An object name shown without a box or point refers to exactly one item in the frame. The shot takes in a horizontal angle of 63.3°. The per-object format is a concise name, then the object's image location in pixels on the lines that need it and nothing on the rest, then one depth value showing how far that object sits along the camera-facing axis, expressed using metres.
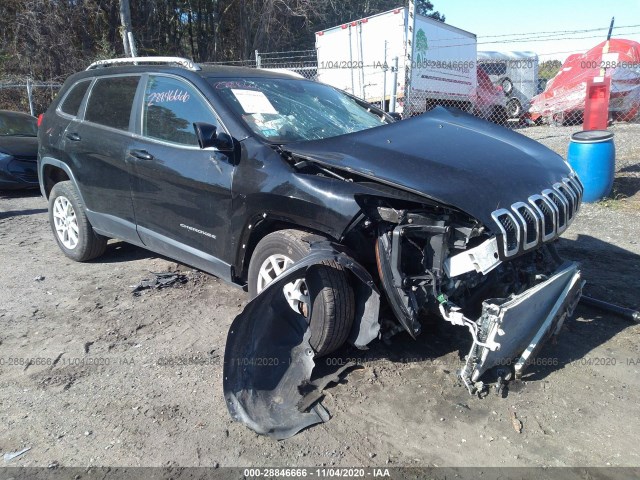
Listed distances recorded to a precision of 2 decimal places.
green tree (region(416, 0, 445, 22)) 39.45
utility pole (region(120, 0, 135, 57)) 13.74
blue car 8.66
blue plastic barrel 6.95
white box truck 13.40
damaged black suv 2.88
